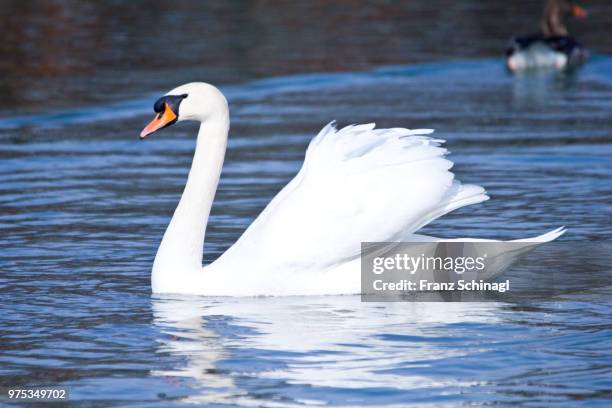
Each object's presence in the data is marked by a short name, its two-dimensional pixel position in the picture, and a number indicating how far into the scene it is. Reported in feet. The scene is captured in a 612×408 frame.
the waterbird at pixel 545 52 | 140.97
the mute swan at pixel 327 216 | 52.75
